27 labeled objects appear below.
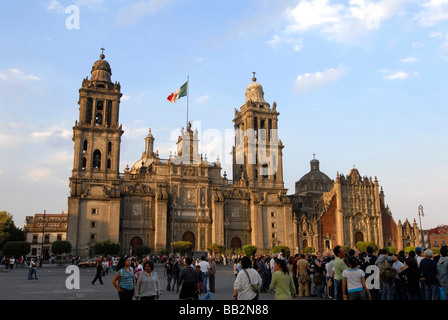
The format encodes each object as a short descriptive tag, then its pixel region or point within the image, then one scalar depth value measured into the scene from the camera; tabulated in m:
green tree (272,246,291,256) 60.20
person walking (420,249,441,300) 12.65
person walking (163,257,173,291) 21.91
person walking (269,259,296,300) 9.52
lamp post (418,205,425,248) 53.84
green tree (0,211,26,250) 70.03
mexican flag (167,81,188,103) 60.97
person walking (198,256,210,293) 18.20
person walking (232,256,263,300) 9.33
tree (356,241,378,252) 63.88
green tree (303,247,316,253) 63.81
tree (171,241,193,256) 55.19
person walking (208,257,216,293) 19.74
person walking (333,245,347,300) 12.30
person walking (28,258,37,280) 28.26
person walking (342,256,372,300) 10.42
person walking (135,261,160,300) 10.53
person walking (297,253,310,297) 18.23
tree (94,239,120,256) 53.19
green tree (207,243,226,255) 58.19
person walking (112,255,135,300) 11.03
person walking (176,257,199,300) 11.32
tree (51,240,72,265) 53.31
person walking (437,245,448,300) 12.10
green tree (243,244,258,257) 58.28
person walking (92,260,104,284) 23.91
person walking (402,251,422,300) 13.10
